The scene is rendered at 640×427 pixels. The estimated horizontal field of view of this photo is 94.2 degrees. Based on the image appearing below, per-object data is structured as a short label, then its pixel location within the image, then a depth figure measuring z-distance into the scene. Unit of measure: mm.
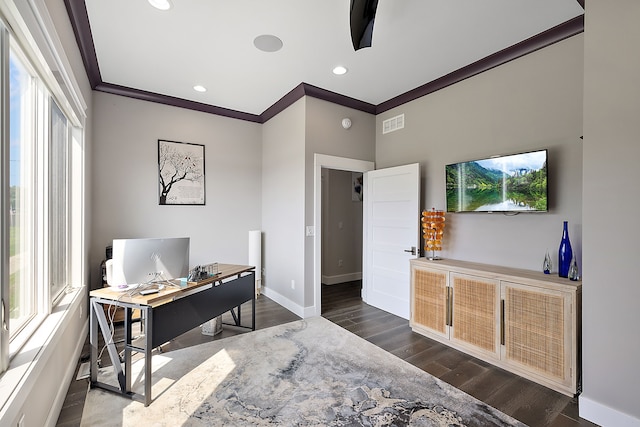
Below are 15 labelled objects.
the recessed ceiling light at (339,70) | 3209
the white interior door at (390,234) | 3605
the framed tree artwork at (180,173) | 4039
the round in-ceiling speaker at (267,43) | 2658
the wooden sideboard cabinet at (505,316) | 2150
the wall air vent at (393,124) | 3963
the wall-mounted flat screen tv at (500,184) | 2543
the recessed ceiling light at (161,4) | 2198
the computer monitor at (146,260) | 2178
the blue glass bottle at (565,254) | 2314
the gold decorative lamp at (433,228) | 3260
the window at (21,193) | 1578
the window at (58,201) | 2215
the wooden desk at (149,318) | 2057
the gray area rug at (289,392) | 1887
